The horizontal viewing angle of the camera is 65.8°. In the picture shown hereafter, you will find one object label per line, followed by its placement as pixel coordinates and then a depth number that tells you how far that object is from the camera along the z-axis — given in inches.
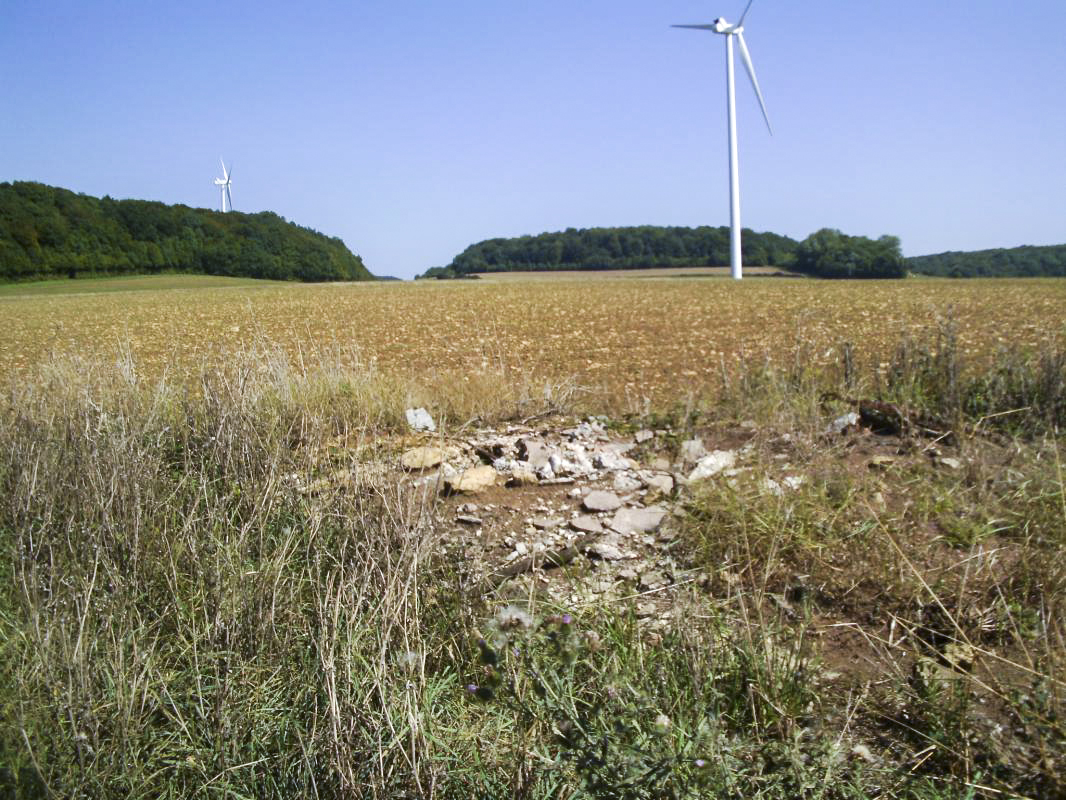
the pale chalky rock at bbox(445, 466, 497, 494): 204.1
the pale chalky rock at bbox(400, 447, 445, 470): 217.2
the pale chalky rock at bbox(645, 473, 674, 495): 197.8
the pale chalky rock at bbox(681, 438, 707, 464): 216.2
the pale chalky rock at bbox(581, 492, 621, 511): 189.3
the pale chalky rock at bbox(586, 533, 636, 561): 163.3
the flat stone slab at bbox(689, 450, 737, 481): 199.1
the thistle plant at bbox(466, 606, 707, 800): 81.4
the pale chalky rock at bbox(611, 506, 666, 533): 175.8
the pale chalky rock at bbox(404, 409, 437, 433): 258.5
